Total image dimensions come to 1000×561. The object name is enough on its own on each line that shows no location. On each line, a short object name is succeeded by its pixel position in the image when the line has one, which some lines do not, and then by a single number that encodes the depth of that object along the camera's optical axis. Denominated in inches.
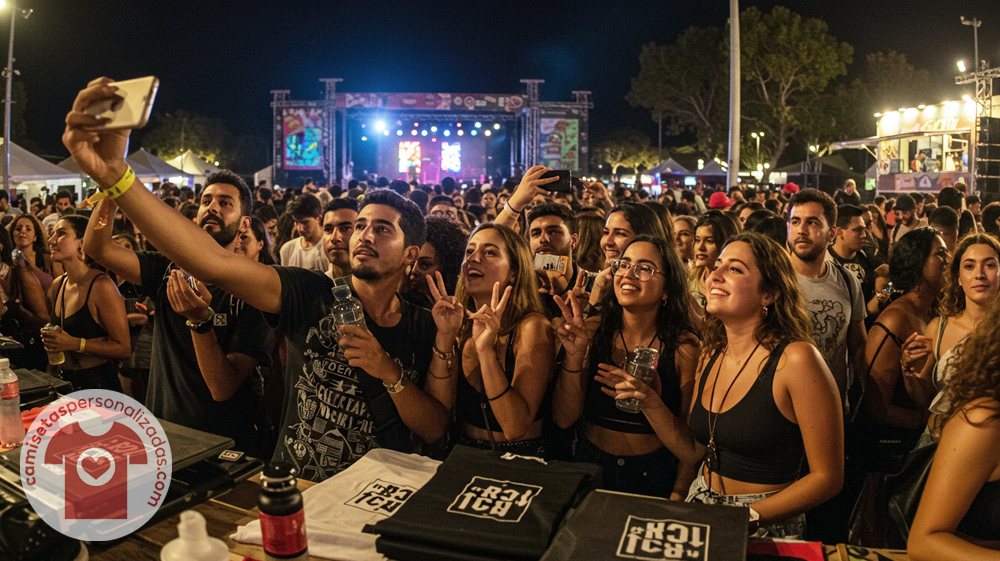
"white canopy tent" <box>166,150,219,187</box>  1096.2
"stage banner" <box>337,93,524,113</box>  1498.5
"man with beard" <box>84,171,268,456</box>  122.9
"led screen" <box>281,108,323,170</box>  1513.3
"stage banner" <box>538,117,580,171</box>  1534.2
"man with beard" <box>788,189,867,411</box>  159.9
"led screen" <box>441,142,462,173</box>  1633.9
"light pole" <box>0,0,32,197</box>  591.5
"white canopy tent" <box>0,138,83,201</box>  655.1
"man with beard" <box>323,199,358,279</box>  166.7
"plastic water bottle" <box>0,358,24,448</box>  89.0
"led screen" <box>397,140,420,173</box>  1636.3
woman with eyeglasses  108.3
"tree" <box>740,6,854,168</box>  1245.7
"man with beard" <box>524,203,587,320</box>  180.4
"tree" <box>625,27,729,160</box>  1393.9
